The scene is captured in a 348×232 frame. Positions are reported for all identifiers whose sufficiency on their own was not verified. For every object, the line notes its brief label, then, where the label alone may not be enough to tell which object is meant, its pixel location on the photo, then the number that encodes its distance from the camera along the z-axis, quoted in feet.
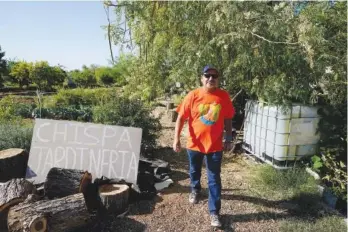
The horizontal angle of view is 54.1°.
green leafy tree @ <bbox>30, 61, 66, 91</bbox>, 57.88
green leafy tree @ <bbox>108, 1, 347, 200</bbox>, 14.07
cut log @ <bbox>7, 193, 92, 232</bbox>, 10.10
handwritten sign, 14.26
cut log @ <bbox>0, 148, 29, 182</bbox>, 13.84
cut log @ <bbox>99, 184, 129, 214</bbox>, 12.17
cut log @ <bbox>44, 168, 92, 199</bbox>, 12.24
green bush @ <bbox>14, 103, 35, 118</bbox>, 30.17
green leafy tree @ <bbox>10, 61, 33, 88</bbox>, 61.00
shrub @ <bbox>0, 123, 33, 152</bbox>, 16.12
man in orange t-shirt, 11.50
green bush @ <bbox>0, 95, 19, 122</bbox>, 24.59
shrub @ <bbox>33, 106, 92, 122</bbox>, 28.99
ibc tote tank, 15.15
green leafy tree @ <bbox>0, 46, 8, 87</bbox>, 65.05
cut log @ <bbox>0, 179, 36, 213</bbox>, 11.09
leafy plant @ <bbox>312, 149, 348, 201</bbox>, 13.48
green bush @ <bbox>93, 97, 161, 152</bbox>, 17.62
